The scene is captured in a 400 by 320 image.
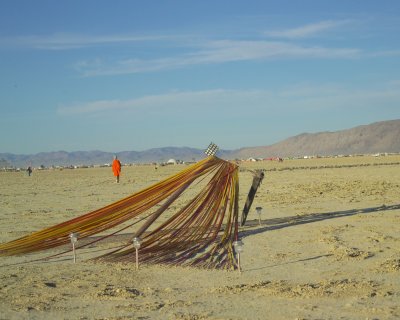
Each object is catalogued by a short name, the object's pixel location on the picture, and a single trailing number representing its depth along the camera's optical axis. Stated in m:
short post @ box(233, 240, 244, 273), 7.47
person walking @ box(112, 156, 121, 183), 25.67
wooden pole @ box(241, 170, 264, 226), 11.43
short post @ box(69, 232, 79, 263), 8.46
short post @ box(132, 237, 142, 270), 8.00
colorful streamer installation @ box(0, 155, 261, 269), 8.84
